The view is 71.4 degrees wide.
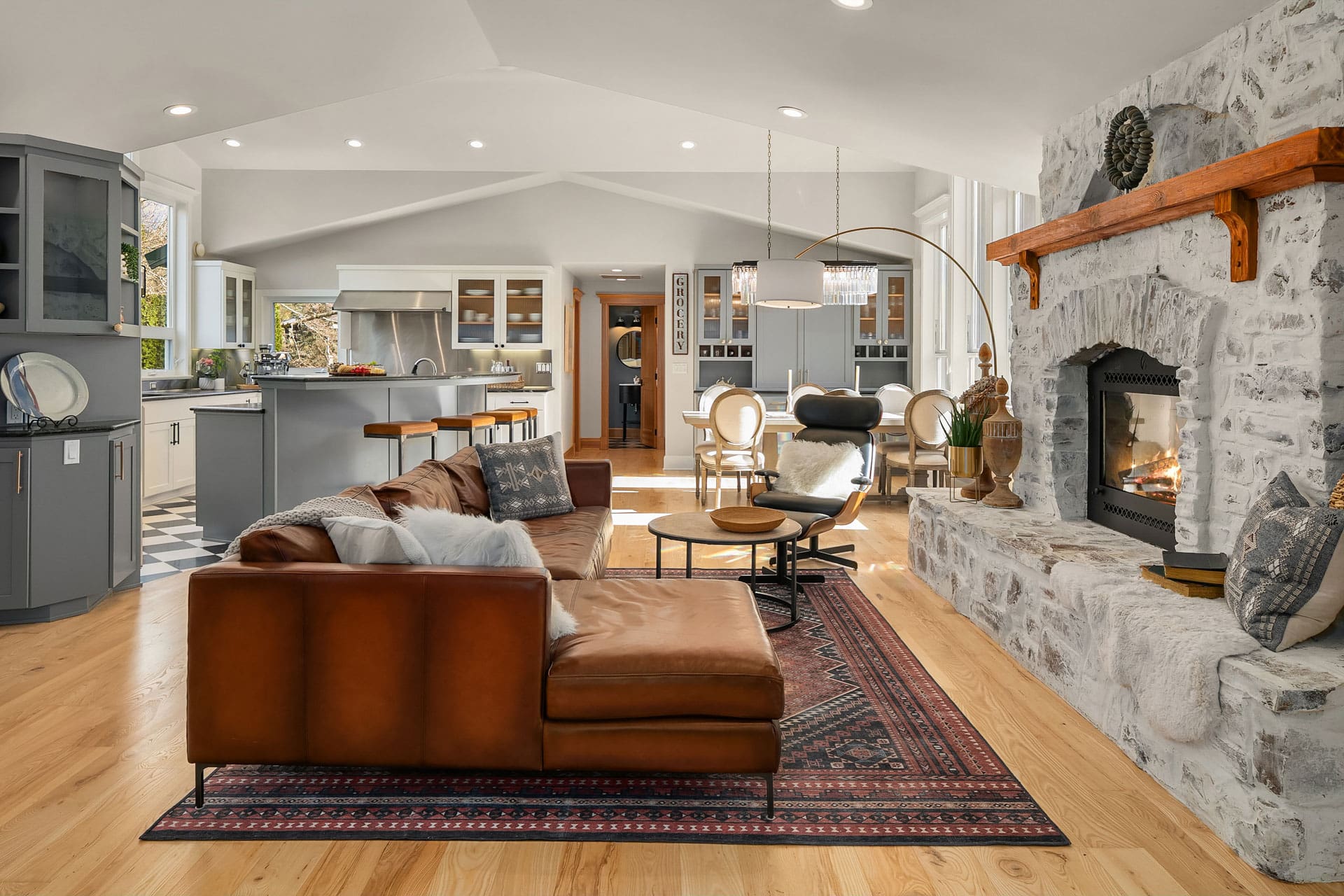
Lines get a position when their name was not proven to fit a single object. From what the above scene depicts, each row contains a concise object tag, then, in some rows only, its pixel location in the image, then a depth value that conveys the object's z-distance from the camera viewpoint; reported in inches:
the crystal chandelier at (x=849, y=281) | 298.7
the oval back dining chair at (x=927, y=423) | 285.3
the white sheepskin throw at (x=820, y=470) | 217.0
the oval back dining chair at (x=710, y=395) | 353.1
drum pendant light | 268.8
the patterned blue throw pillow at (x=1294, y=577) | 91.2
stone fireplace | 88.4
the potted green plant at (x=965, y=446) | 187.8
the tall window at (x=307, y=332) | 440.1
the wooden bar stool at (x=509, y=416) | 285.9
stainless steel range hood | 408.2
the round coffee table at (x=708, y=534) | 160.1
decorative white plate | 172.9
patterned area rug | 93.1
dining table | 305.0
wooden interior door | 551.8
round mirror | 563.5
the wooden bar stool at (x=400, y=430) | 223.8
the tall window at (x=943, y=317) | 356.5
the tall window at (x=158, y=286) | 353.4
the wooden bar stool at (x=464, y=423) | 250.2
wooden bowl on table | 164.2
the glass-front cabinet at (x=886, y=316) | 402.0
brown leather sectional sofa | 97.0
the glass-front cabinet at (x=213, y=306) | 378.9
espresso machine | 341.7
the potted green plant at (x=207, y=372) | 364.8
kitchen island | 223.3
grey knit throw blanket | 103.7
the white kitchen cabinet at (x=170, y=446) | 306.2
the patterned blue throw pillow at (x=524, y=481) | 187.9
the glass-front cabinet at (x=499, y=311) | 414.3
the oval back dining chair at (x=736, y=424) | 290.4
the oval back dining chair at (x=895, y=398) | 354.9
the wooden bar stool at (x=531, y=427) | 333.7
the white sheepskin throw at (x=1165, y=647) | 93.9
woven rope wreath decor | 142.3
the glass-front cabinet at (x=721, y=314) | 414.0
